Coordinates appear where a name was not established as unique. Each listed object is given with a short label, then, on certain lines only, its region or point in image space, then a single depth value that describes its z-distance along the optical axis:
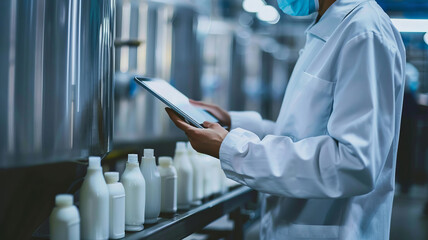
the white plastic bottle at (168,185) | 1.53
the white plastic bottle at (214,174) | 1.93
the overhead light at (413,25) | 5.20
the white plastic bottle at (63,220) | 1.07
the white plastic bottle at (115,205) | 1.24
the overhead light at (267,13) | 5.81
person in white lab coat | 1.18
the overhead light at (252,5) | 5.46
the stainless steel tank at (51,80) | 1.11
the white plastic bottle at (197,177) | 1.76
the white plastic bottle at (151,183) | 1.43
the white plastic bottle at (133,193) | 1.34
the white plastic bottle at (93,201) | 1.17
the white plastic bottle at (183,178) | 1.67
